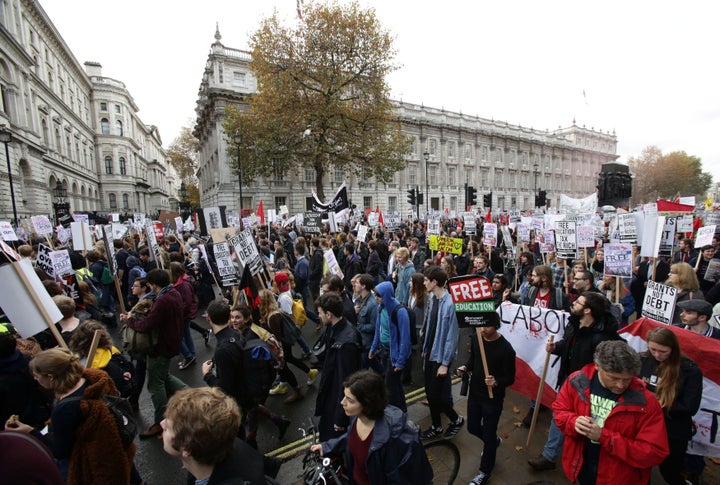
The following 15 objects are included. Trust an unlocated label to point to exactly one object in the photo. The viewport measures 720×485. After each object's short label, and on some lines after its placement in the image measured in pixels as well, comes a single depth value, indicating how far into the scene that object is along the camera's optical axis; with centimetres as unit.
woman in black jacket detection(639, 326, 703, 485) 265
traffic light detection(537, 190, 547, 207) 2894
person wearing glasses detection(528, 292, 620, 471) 321
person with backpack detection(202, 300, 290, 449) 340
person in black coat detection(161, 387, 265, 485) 170
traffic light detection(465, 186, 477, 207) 2416
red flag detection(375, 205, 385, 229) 1595
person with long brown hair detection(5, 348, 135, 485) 231
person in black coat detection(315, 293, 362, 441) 329
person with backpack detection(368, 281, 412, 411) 389
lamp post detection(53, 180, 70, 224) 3322
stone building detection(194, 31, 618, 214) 3616
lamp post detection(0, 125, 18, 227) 1572
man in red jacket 213
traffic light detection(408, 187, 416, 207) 2416
